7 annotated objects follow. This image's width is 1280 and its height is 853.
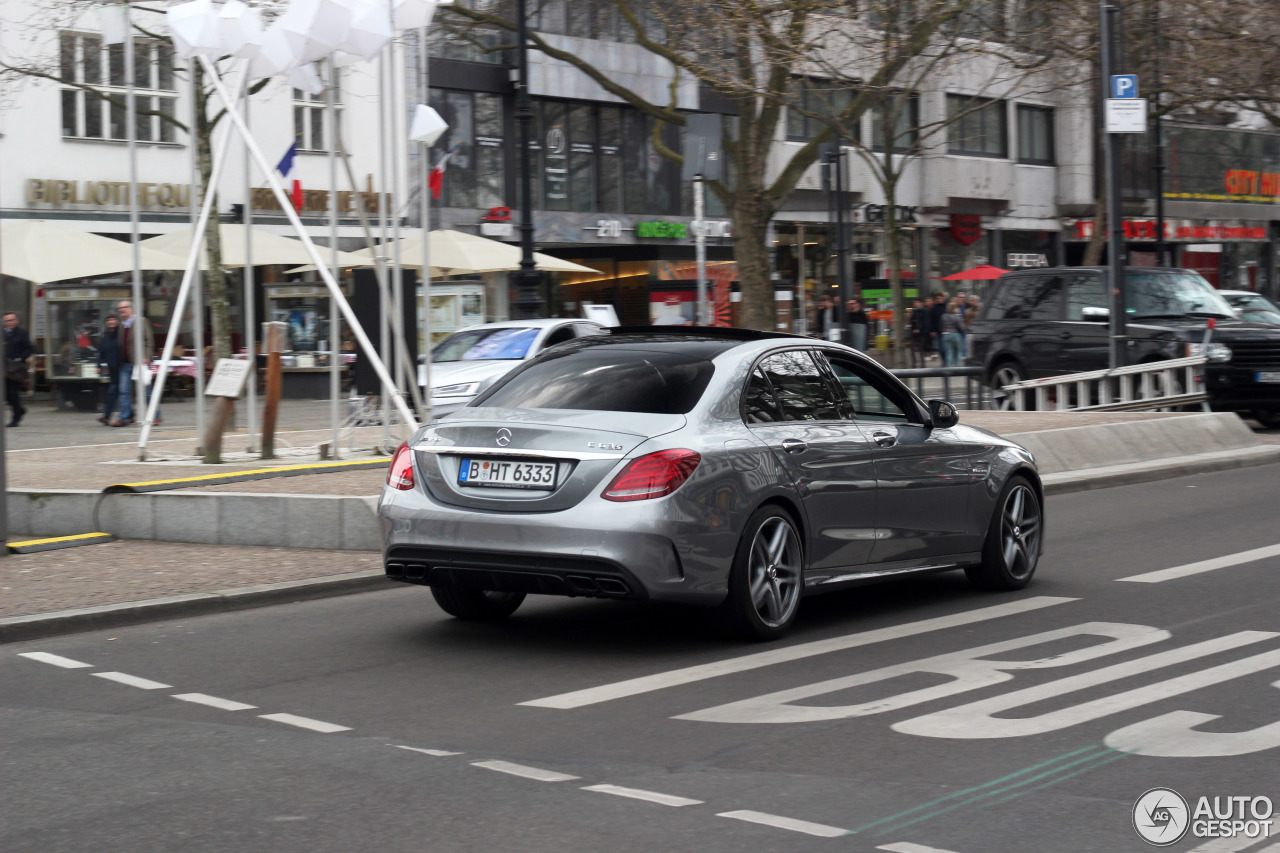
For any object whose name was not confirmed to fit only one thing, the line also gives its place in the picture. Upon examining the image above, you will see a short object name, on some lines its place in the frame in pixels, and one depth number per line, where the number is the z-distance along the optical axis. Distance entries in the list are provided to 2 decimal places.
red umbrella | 47.81
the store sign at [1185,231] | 57.03
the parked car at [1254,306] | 23.17
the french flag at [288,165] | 35.00
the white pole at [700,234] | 16.88
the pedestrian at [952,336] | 36.22
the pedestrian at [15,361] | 25.19
